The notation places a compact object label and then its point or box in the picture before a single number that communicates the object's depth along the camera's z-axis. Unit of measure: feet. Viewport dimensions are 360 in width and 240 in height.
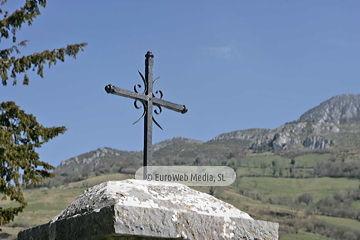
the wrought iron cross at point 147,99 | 10.44
